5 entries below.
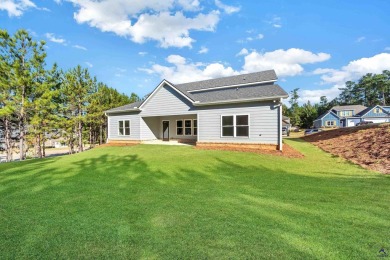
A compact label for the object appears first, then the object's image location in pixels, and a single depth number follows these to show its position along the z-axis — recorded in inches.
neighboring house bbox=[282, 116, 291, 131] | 1713.3
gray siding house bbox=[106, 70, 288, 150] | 499.2
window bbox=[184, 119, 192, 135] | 778.8
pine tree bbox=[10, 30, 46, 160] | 699.7
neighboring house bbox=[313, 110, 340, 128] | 2131.2
